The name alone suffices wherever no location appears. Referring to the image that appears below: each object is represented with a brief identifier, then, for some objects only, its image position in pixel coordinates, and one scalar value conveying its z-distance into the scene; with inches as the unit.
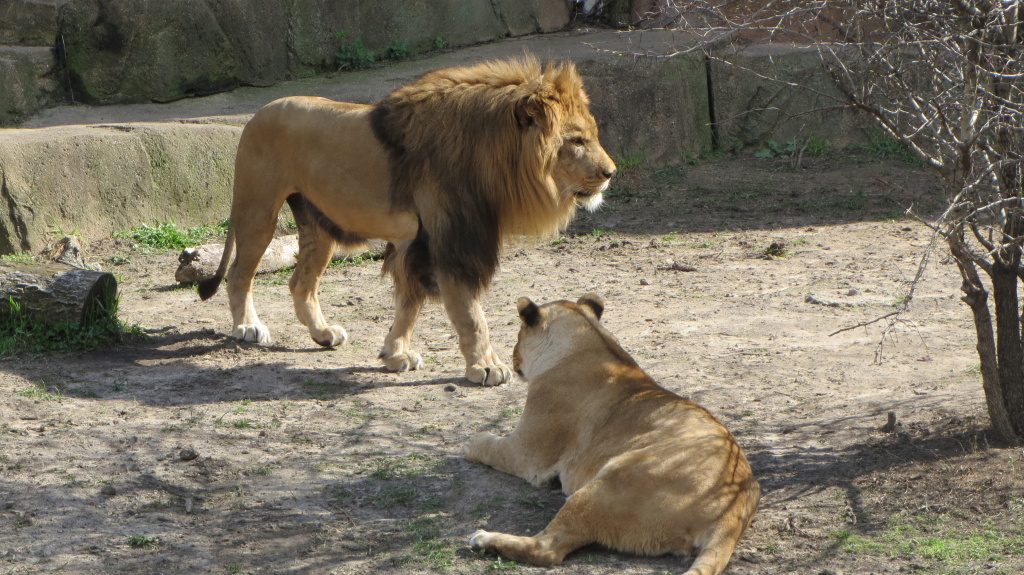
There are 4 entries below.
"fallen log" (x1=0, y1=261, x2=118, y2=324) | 449.7
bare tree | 287.9
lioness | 268.1
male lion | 420.5
